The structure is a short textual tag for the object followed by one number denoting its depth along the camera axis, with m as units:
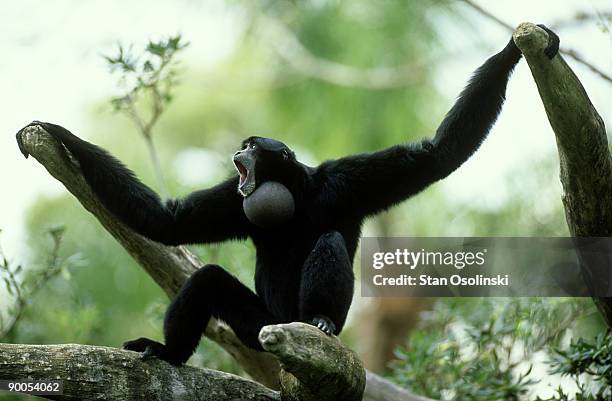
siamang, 11.79
